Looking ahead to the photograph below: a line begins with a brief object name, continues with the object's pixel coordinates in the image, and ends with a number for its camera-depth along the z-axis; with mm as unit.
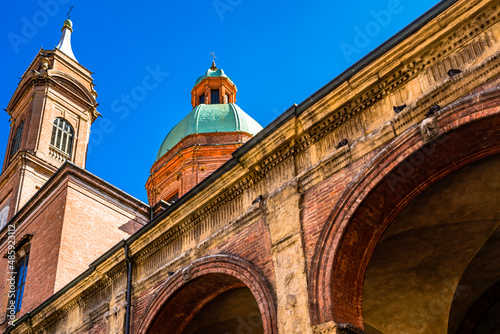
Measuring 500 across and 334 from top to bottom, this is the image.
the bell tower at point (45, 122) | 23984
